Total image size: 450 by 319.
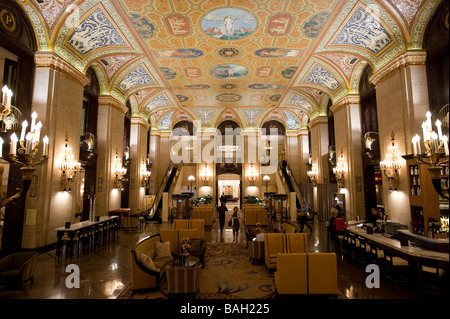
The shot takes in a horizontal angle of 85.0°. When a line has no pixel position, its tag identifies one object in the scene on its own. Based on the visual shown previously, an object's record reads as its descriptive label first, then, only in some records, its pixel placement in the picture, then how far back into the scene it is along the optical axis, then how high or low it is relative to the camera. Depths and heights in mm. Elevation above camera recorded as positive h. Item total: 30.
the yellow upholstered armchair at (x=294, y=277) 4480 -1668
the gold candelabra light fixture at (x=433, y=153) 2832 +426
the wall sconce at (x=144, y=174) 16297 +807
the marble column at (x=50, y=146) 7352 +1322
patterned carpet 4742 -2116
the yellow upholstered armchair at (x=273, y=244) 6090 -1468
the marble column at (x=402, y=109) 7352 +2363
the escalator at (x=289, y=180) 15203 +365
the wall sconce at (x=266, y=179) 19844 +513
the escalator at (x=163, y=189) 14133 -199
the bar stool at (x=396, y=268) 5000 -1778
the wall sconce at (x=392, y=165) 7848 +634
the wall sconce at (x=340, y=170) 11602 +687
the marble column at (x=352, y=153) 10727 +1437
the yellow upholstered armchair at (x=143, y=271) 4812 -1718
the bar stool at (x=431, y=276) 4480 -1752
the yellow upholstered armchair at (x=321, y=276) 4477 -1653
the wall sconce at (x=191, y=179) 20216 +565
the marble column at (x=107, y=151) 11359 +1695
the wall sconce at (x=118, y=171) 12195 +754
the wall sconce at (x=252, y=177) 19859 +680
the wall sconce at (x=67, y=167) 8203 +650
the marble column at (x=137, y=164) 15353 +1420
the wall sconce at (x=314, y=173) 15594 +760
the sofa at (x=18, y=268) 4758 -1631
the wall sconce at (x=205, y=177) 19797 +702
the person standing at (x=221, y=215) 10865 -1297
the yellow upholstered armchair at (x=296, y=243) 6188 -1455
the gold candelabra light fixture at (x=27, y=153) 3093 +451
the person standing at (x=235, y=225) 9547 -1540
